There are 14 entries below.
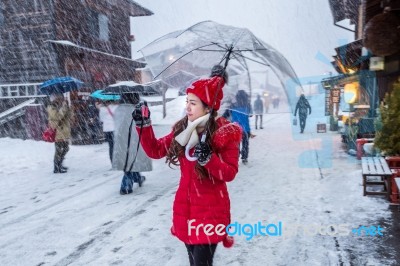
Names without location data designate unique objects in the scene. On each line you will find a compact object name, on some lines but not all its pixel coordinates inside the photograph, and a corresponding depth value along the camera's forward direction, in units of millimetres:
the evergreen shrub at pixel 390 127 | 6422
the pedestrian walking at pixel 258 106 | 19312
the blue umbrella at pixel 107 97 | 7416
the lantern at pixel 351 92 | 14352
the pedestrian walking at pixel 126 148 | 6234
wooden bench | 5443
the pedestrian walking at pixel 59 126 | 8516
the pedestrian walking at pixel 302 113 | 15612
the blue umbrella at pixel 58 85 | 9281
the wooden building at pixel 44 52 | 14938
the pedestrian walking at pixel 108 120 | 8188
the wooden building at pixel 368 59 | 6746
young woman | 2264
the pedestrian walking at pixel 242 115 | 5852
